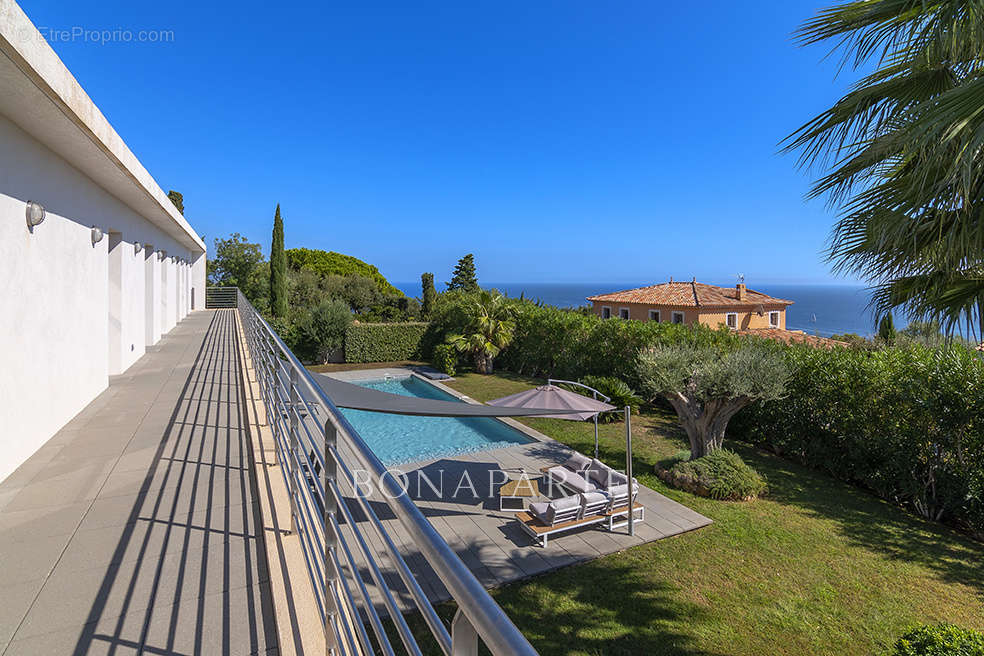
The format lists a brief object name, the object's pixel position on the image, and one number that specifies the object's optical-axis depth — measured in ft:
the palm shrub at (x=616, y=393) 44.62
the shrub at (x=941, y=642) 10.68
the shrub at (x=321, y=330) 72.59
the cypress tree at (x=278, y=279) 93.97
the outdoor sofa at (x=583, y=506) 22.43
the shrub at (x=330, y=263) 178.63
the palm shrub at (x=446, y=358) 68.85
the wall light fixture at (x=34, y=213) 13.04
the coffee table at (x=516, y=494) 25.79
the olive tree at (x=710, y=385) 29.71
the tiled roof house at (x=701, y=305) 94.63
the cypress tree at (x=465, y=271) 189.37
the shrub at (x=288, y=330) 73.10
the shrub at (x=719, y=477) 28.04
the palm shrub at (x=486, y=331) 69.31
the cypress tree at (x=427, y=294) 94.73
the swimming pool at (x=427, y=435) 41.50
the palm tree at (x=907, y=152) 9.56
